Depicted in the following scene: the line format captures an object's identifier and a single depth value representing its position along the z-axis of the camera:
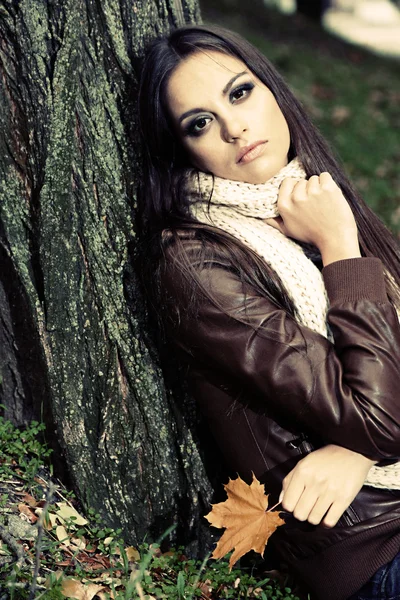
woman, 2.30
